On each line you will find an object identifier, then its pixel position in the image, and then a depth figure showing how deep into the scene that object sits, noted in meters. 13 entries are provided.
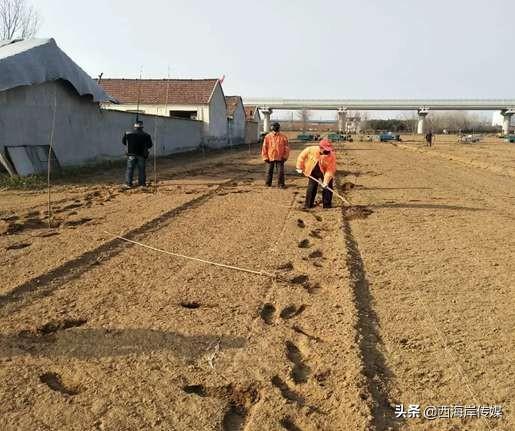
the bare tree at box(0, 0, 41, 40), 29.26
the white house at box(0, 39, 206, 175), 12.84
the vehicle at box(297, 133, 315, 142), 55.50
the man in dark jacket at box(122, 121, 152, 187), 12.05
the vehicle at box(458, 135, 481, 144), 57.56
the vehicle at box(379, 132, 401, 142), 60.19
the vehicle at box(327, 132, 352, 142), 55.40
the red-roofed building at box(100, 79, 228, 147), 34.78
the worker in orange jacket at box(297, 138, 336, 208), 9.64
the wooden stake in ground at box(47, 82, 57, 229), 7.84
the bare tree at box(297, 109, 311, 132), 100.81
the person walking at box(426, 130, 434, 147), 46.34
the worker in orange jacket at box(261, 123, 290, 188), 12.58
